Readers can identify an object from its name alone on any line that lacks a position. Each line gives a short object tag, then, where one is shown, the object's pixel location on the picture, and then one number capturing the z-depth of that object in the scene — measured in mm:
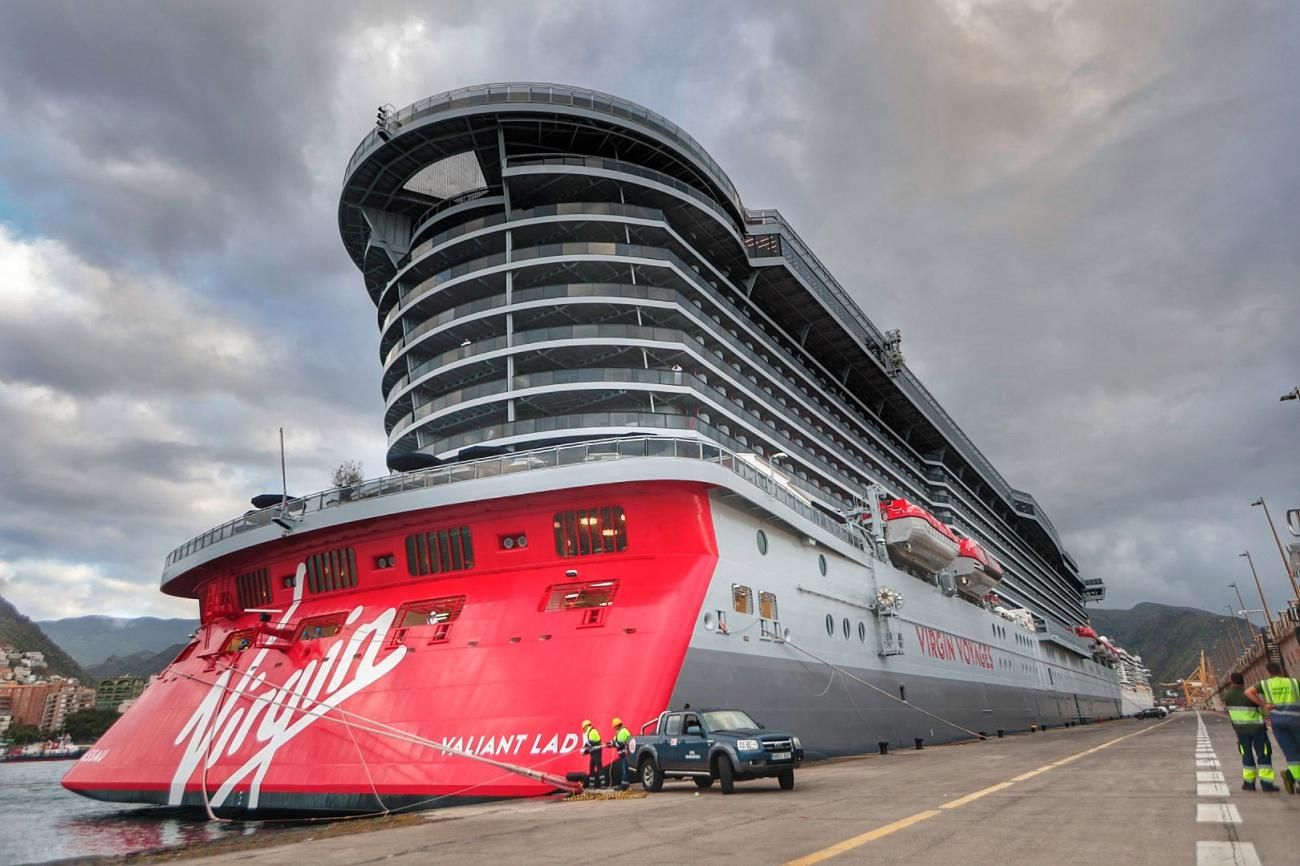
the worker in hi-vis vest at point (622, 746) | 16156
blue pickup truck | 14344
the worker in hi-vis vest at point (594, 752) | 16266
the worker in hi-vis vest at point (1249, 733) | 10844
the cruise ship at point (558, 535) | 18969
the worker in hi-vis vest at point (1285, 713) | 10172
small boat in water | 118500
